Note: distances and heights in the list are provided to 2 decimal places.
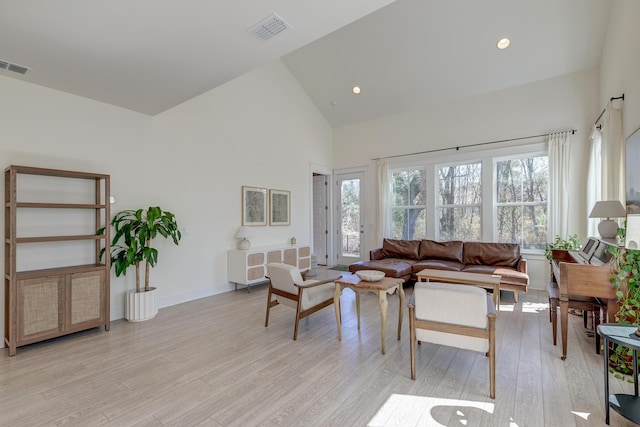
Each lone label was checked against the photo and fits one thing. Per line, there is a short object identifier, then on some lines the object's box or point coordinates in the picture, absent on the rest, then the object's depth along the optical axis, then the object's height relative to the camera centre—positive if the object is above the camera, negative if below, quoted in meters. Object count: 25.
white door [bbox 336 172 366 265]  7.25 -0.06
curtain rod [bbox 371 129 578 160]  5.07 +1.35
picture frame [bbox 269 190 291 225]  5.99 +0.18
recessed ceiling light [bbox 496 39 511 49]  4.58 +2.68
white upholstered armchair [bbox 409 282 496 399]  2.14 -0.77
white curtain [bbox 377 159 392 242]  6.60 +0.30
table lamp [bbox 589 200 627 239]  2.99 +0.02
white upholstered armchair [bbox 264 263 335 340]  3.17 -0.85
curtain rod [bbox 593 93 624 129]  3.51 +1.41
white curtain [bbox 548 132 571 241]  4.71 +0.53
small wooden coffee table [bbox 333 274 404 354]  2.84 -0.74
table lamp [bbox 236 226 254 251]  5.13 -0.35
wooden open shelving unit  2.85 -0.73
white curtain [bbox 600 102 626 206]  3.44 +0.72
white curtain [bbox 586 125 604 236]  4.26 +0.58
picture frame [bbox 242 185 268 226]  5.46 +0.19
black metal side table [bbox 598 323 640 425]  1.71 -0.98
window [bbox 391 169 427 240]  6.39 +0.26
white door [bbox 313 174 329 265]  7.72 -0.09
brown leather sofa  4.46 -0.79
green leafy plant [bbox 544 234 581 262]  4.36 -0.43
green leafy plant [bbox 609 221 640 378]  2.11 -0.56
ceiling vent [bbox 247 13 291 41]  2.26 +1.48
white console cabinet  5.00 -0.81
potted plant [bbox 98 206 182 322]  3.65 -0.40
